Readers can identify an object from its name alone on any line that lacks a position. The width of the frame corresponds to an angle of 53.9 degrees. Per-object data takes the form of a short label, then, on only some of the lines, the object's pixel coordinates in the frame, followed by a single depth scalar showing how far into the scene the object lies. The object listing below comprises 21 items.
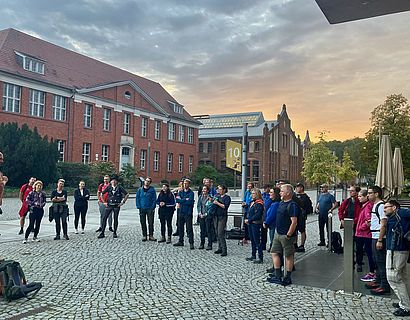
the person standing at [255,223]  9.24
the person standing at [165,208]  11.62
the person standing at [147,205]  11.94
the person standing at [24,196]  12.08
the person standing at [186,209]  10.89
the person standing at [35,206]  11.15
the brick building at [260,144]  68.81
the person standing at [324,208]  11.39
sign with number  16.09
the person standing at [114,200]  12.34
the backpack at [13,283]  5.96
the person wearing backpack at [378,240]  6.48
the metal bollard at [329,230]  10.81
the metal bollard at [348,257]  6.80
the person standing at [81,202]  12.63
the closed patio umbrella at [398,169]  13.59
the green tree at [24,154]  28.86
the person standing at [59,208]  11.59
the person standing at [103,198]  12.91
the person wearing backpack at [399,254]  5.80
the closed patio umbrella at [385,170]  11.34
